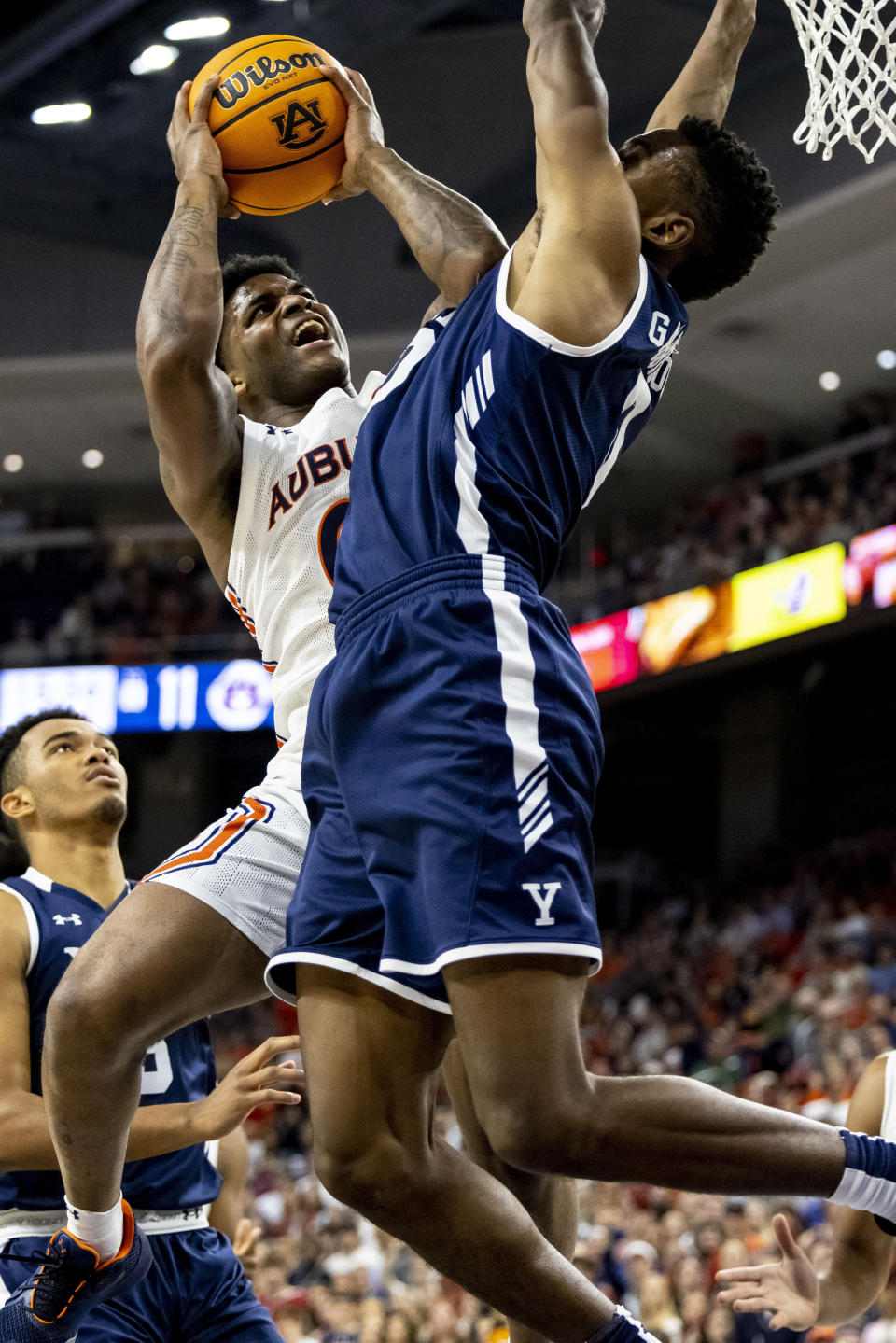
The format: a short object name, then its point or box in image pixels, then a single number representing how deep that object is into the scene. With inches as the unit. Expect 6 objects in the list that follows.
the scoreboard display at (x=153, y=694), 693.3
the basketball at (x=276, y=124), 138.5
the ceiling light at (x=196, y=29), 627.2
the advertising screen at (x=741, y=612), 554.6
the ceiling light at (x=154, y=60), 641.0
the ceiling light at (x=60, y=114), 682.8
